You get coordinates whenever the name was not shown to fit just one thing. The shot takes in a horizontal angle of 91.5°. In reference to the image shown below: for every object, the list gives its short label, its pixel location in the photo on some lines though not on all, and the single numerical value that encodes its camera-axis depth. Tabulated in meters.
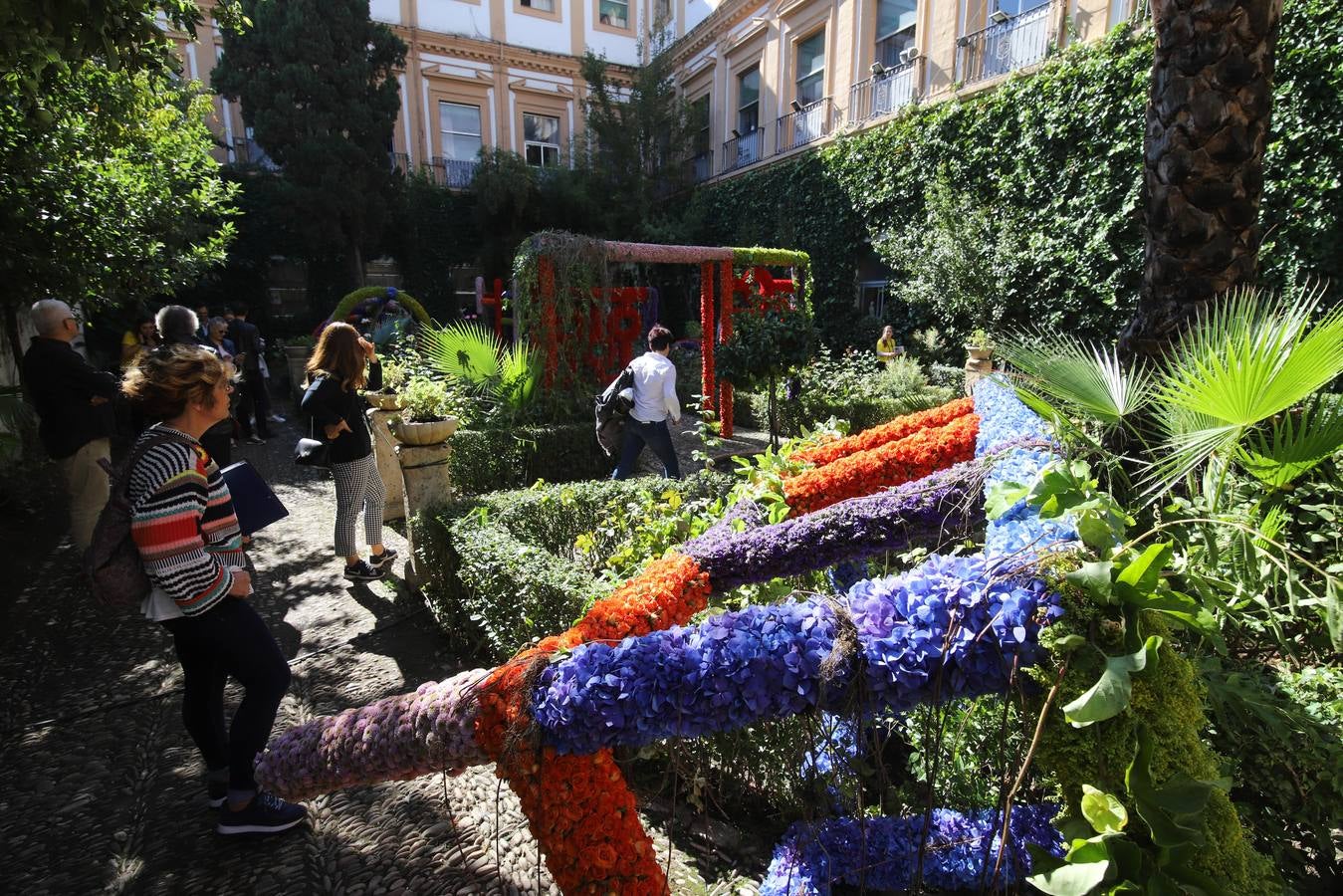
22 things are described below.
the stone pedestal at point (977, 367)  9.20
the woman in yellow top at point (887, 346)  11.03
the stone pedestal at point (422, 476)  4.30
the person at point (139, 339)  6.73
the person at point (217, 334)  7.55
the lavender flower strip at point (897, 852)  1.86
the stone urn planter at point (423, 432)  4.18
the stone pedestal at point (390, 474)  5.67
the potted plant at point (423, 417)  4.19
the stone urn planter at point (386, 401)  4.91
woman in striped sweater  2.04
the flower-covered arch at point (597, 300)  7.34
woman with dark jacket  4.04
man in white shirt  5.56
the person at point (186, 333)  4.52
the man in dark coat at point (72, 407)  4.11
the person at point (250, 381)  8.64
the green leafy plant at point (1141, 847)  1.10
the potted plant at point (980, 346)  9.25
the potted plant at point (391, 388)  4.93
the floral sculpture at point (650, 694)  1.32
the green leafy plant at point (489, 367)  7.00
